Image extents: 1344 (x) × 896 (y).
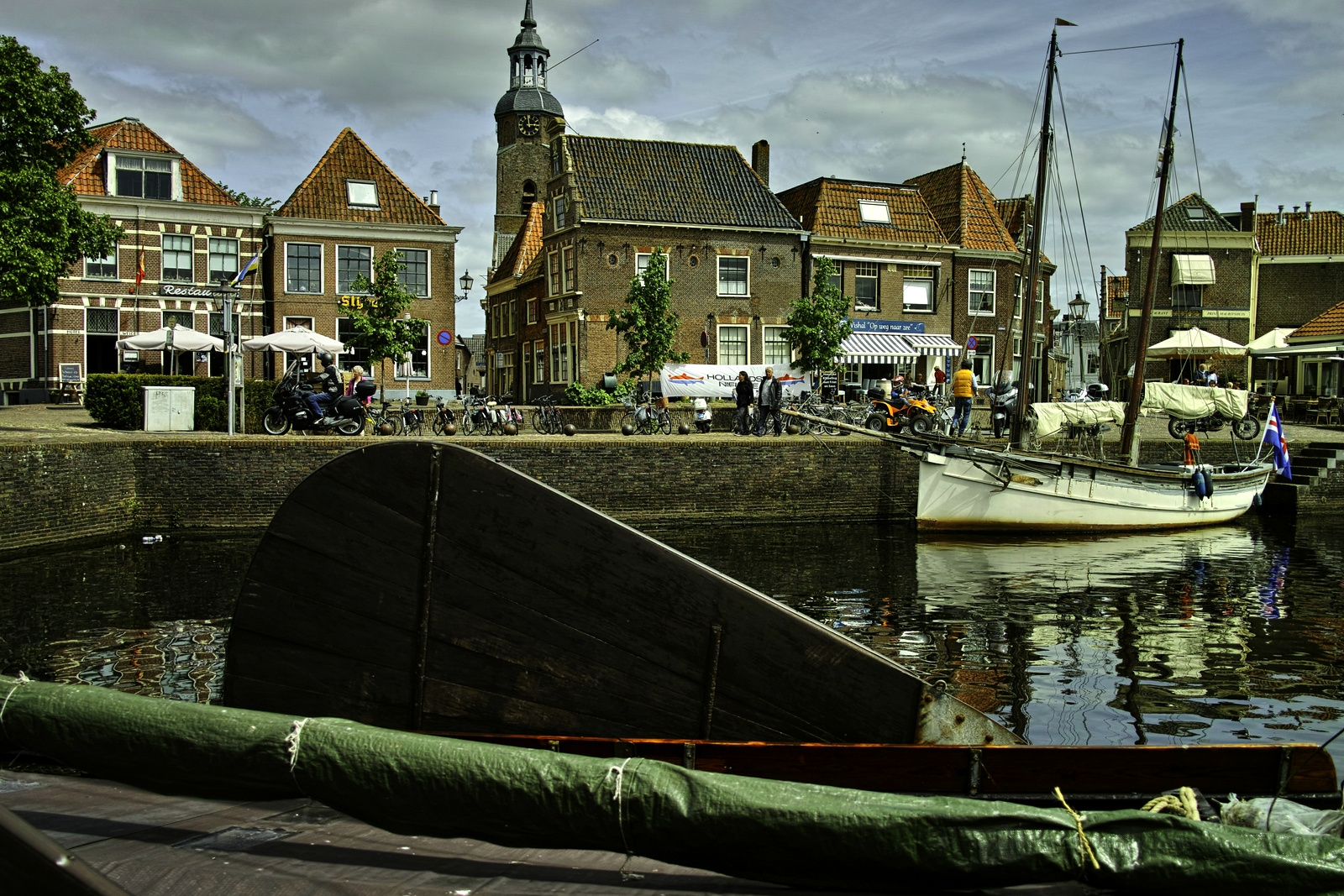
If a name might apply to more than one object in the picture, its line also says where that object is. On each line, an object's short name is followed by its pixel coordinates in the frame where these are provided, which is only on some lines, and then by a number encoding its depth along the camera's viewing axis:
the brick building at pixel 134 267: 32.78
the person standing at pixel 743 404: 22.64
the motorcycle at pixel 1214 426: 24.34
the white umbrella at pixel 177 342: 26.11
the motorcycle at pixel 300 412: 18.67
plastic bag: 3.15
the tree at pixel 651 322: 31.31
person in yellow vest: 21.11
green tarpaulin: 2.76
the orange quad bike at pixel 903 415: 20.73
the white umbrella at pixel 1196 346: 30.61
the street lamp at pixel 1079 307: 24.78
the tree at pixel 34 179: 19.91
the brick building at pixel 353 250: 34.72
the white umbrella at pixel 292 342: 23.67
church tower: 55.38
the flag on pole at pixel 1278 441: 22.28
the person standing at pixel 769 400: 22.12
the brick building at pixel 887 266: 37.69
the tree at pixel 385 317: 28.92
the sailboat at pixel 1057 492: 19.58
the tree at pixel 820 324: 33.31
